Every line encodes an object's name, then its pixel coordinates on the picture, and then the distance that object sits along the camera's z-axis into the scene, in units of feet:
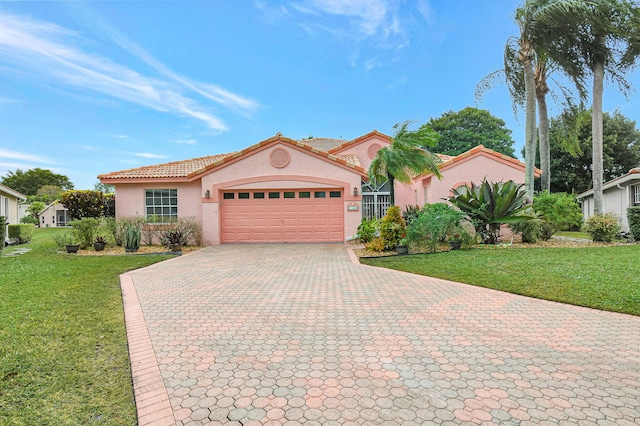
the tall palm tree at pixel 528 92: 50.78
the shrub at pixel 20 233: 58.23
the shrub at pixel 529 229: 45.16
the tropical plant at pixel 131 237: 46.57
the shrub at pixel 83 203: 78.40
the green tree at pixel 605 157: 94.68
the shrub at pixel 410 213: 46.37
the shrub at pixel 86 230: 47.99
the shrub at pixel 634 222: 45.27
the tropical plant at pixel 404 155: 43.55
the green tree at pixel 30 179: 174.19
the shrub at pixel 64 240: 46.94
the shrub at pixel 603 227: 45.52
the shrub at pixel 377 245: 41.88
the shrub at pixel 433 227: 39.68
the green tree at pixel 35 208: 117.89
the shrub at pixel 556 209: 50.49
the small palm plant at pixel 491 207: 42.47
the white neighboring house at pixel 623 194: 59.88
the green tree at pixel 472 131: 136.62
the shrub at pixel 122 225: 48.27
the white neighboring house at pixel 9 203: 68.43
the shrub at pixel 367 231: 48.94
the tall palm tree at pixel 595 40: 47.60
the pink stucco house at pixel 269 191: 54.24
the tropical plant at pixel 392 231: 41.81
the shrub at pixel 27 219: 110.42
